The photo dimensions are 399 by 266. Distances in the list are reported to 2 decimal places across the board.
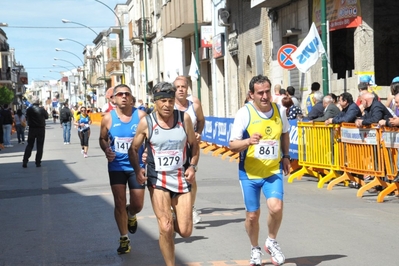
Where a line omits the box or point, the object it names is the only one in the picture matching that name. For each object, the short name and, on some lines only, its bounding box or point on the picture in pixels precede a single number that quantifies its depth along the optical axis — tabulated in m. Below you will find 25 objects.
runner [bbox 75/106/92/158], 23.73
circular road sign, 21.00
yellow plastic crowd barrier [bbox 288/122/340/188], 13.69
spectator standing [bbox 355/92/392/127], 12.33
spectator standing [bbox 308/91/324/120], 15.57
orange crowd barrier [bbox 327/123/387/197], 12.10
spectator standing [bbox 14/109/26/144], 36.96
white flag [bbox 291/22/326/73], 18.36
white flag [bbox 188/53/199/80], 32.97
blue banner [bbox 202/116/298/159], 21.56
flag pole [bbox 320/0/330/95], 17.61
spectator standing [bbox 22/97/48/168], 20.33
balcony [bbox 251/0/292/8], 26.16
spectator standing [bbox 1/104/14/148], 34.27
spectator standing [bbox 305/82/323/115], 18.35
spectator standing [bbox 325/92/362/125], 13.28
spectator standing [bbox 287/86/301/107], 18.20
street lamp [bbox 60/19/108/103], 60.03
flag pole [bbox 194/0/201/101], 33.28
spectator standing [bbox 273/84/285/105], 18.61
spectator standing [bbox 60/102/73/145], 29.83
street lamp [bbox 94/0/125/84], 75.23
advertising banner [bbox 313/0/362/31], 20.28
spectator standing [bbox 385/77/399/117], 12.59
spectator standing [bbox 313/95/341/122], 14.61
